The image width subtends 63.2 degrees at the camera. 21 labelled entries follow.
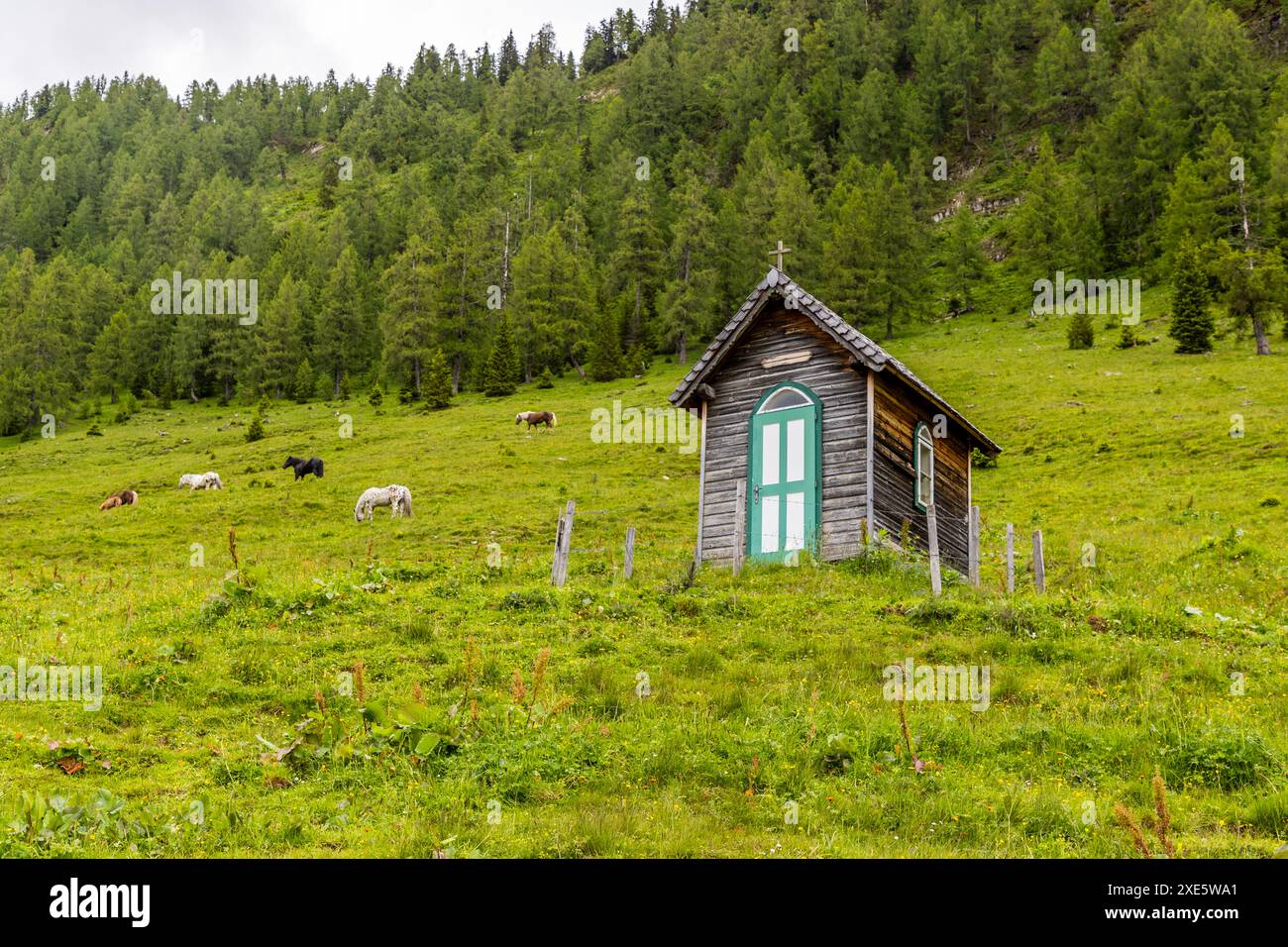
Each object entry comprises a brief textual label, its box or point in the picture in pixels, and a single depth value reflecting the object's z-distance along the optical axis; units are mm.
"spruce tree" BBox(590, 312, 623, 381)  80125
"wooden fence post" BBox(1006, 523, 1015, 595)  19812
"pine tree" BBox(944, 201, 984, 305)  86438
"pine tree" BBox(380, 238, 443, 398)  88438
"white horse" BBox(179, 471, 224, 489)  47250
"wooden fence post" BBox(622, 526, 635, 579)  21241
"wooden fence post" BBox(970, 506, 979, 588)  22202
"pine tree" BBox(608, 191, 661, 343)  96188
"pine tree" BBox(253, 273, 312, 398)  93312
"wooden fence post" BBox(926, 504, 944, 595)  18406
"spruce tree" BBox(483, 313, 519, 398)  79188
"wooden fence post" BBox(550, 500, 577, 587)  19828
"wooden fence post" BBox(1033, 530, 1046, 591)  20578
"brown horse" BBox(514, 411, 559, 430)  58344
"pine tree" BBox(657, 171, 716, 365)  83688
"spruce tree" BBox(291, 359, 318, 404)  89325
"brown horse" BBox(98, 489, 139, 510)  43562
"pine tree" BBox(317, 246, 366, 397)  96500
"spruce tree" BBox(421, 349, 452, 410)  75562
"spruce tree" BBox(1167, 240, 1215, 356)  56062
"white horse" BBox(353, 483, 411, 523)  37250
